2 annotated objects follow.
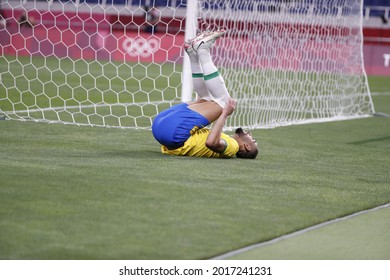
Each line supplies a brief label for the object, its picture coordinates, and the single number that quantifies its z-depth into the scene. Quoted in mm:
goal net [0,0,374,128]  23109
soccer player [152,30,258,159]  15469
